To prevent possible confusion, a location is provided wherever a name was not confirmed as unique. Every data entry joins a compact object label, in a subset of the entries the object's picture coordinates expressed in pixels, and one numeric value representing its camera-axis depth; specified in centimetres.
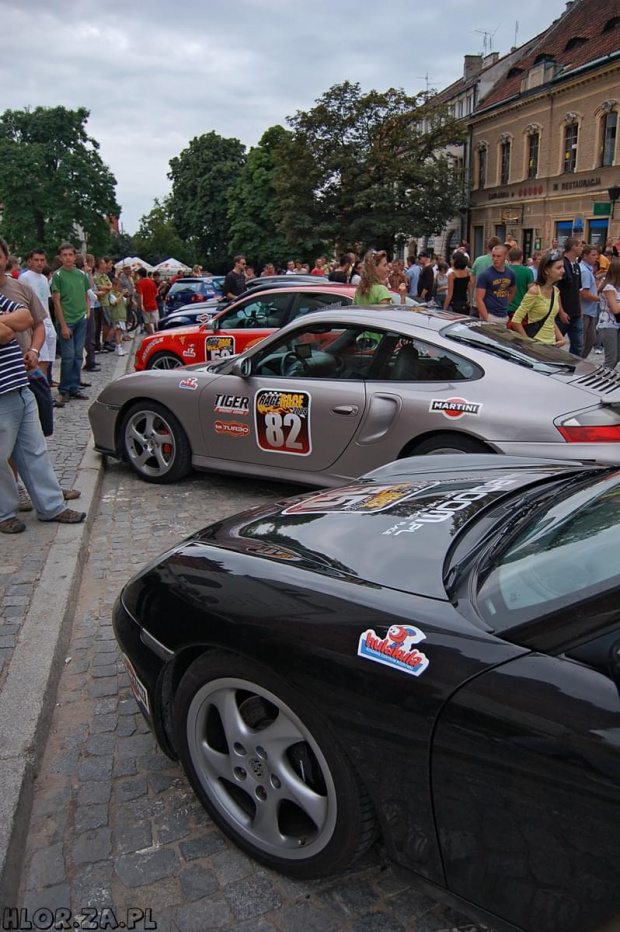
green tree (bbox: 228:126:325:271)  5028
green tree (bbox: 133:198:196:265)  7375
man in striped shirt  453
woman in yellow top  812
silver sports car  468
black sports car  158
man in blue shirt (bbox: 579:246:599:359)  1000
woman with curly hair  775
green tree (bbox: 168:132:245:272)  6184
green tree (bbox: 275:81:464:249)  3941
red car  914
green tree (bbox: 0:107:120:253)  5453
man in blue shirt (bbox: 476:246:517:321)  877
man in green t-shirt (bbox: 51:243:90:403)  936
